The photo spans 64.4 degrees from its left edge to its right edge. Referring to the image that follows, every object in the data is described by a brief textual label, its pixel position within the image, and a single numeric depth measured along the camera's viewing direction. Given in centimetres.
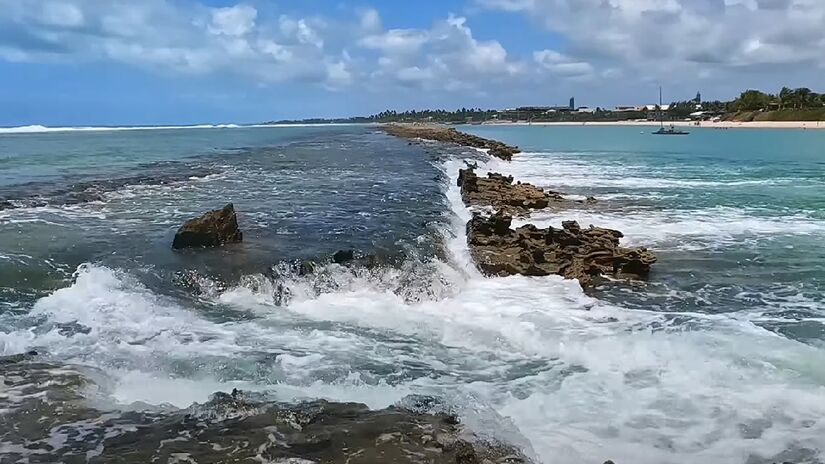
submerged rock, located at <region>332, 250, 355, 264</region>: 1366
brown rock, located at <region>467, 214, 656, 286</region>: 1420
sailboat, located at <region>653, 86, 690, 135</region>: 12209
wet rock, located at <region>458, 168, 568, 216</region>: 2372
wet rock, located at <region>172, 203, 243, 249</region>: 1476
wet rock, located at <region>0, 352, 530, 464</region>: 582
